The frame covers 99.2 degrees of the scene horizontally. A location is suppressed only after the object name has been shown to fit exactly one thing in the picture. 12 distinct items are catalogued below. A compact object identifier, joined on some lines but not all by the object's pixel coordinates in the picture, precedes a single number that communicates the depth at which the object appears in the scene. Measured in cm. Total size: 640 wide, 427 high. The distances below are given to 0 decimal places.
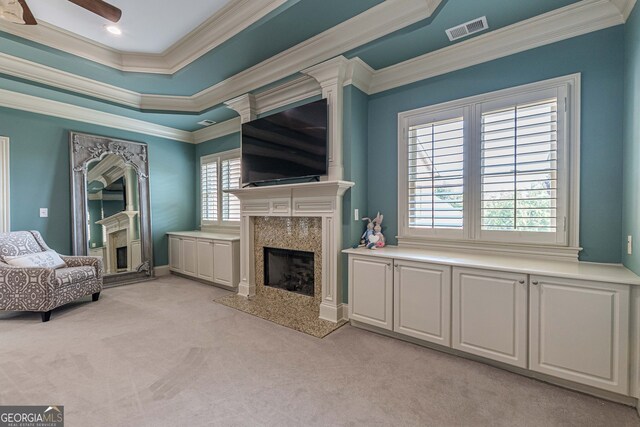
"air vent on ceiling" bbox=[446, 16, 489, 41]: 243
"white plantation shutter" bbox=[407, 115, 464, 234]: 286
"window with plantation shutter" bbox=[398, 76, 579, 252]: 235
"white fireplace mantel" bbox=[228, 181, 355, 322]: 314
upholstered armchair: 316
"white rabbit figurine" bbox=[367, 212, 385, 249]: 317
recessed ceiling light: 297
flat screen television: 323
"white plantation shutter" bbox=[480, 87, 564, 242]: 239
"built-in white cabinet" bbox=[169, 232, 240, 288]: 438
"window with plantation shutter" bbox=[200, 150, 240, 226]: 508
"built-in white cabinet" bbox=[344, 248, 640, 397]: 181
